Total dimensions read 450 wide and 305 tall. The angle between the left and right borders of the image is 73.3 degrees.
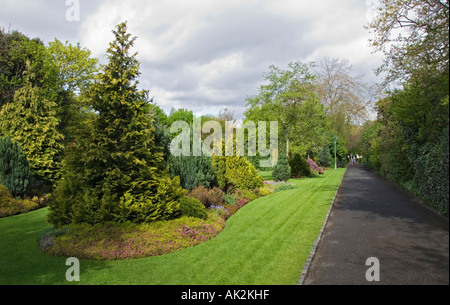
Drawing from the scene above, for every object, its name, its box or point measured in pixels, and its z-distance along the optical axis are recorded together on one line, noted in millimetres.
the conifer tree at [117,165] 8695
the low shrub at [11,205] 13472
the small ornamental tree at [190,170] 13398
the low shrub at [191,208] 10109
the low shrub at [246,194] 16391
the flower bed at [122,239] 7562
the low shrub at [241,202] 14575
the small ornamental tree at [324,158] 48450
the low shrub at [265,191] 18516
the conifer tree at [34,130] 17609
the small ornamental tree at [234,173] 15970
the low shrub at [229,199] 14522
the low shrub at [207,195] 12489
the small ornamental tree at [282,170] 25230
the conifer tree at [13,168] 15133
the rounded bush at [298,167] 31016
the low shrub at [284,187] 20962
